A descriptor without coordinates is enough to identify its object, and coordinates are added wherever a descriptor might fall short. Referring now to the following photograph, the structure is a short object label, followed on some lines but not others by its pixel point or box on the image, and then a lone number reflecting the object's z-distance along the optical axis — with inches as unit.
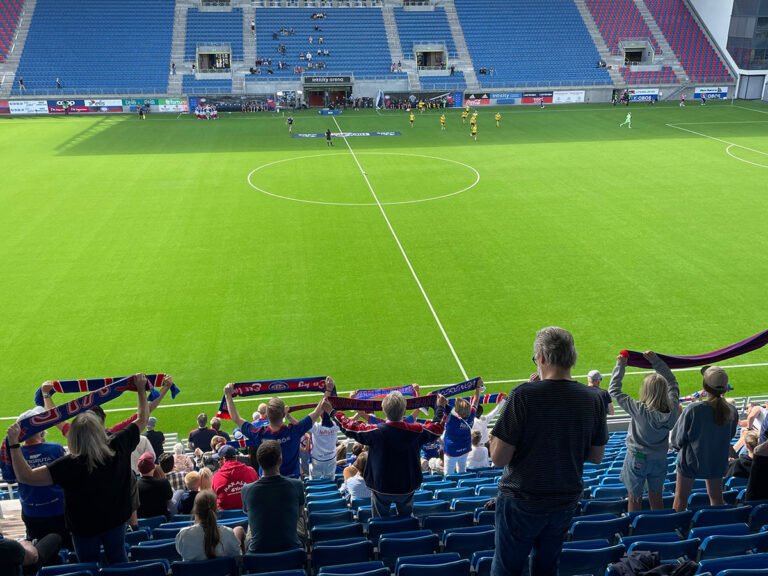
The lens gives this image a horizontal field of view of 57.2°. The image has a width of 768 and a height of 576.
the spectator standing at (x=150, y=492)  338.6
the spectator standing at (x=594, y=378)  477.4
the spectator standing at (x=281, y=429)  327.6
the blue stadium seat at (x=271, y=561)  248.2
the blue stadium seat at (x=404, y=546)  263.3
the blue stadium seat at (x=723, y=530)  263.3
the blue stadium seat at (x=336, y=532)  289.6
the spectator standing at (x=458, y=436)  441.4
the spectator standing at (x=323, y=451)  438.3
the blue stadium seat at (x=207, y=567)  241.0
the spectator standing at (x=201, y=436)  493.7
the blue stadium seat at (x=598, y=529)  274.8
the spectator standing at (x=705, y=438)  284.5
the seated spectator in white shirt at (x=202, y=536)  249.6
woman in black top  236.2
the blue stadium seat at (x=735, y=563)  225.5
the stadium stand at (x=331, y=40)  2518.5
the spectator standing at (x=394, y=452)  288.2
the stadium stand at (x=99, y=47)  2353.6
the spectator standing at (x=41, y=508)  285.4
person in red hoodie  347.9
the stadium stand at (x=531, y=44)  2532.0
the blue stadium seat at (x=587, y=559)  236.4
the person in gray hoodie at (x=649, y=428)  284.0
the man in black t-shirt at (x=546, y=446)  182.1
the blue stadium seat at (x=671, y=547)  243.3
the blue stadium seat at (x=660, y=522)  277.1
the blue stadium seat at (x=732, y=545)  246.2
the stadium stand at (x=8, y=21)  2432.3
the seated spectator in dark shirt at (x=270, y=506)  255.0
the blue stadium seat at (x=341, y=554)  258.5
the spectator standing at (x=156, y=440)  460.9
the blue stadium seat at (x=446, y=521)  296.4
